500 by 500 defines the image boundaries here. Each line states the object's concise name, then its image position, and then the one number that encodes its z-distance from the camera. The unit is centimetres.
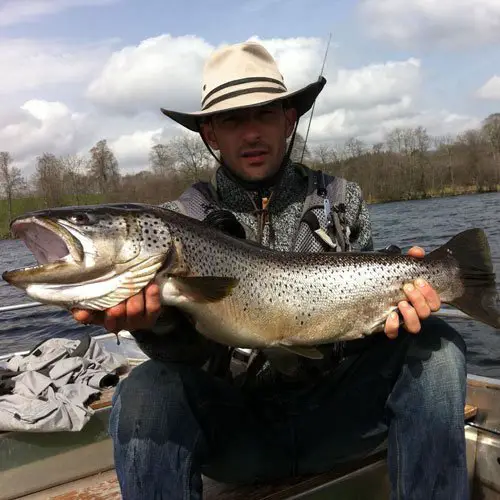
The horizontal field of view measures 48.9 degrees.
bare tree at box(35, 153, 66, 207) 4997
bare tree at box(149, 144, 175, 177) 4364
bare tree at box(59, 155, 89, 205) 5059
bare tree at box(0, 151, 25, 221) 5425
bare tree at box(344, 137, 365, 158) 6481
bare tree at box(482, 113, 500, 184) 6462
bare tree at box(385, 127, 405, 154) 6919
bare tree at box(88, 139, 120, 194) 5058
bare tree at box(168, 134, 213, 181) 3829
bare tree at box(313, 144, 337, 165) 5288
